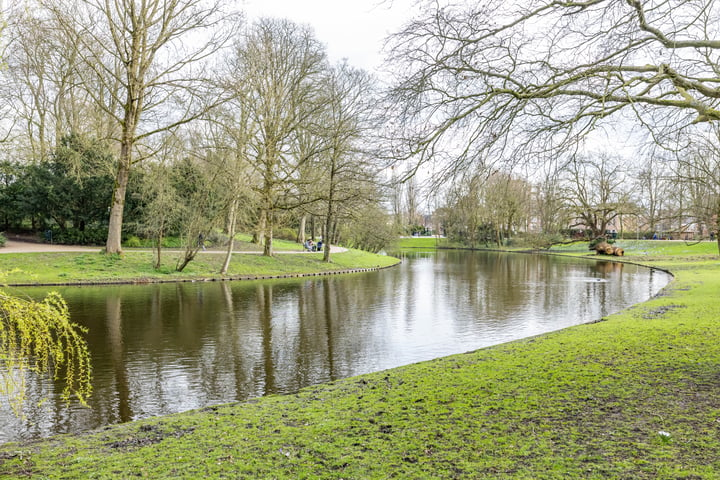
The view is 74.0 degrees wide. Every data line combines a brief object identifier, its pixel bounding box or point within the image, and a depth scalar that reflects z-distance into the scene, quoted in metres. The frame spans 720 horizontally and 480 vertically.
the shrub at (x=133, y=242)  27.95
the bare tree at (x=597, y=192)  39.91
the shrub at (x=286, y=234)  43.93
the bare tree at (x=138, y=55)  20.28
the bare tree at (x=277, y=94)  25.88
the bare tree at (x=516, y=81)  5.94
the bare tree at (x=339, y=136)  26.77
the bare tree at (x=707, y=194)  16.30
